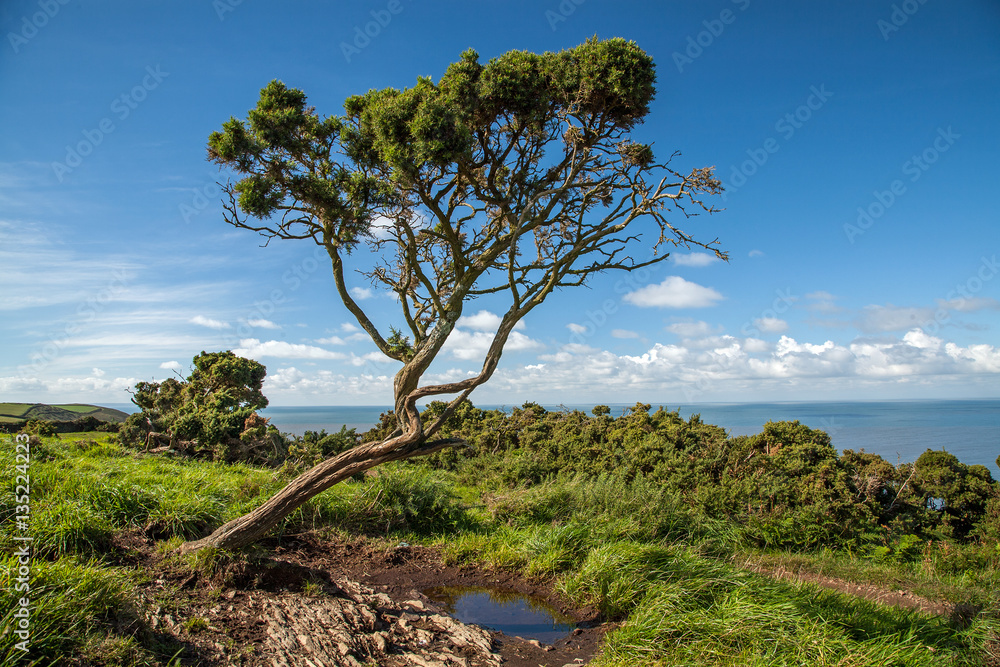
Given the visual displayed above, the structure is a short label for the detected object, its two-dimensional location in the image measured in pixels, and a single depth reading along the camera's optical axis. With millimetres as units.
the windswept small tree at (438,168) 5020
